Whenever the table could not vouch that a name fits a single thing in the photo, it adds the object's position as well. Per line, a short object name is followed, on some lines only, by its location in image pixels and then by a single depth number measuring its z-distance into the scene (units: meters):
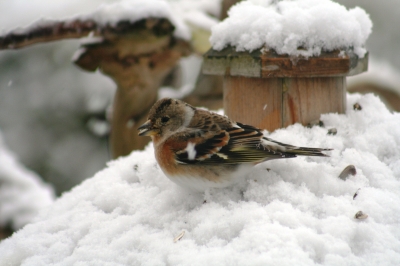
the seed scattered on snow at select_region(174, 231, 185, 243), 4.42
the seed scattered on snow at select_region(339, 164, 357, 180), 5.00
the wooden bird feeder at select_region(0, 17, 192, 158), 7.17
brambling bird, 5.05
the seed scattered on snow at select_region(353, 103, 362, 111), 6.13
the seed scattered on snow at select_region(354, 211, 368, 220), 4.32
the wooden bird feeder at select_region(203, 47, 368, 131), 5.52
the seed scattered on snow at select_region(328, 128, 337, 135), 5.70
